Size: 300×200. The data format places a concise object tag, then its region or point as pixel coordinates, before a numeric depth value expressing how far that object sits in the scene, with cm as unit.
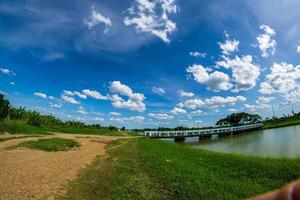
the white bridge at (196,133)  3222
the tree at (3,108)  2226
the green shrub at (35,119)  2596
